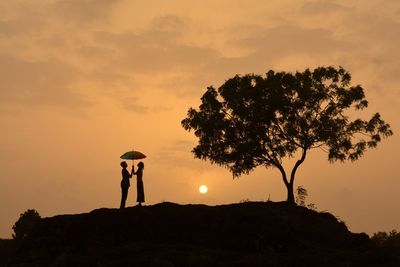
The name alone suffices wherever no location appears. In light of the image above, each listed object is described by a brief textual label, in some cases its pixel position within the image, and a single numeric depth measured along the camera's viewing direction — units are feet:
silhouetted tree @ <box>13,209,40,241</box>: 320.70
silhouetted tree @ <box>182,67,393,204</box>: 165.27
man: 110.01
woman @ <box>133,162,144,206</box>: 111.45
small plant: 164.53
